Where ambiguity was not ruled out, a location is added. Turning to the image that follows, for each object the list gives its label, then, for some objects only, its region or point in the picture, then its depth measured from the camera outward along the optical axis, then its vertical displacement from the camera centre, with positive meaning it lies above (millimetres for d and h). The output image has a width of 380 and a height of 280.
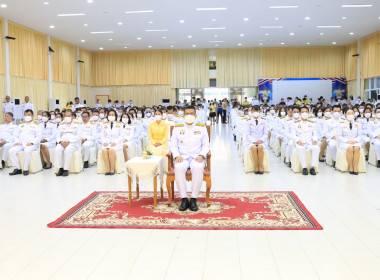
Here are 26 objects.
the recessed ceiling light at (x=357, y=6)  15536 +3844
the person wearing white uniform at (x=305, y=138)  8336 -545
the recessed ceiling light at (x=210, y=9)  15984 +3874
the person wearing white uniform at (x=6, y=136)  9773 -487
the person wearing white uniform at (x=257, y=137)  8446 -512
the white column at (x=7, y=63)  17297 +2113
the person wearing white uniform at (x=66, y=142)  8625 -580
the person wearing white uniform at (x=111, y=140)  8656 -558
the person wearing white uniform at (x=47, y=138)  9680 -550
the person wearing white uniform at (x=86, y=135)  9672 -490
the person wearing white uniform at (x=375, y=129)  9403 -423
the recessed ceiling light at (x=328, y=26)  19939 +3965
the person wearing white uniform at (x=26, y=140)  8797 -554
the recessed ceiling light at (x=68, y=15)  16672 +3873
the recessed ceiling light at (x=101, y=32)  20780 +3990
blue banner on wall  26906 +1456
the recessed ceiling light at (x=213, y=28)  20125 +3982
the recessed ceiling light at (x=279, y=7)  15733 +3850
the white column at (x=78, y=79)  26062 +2113
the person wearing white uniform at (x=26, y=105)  18162 +417
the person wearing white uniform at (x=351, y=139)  8383 -576
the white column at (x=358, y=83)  24734 +1602
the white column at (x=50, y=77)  21781 +1893
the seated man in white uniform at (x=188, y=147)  5664 -493
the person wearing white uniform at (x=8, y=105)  16719 +395
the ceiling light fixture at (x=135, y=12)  16341 +3877
